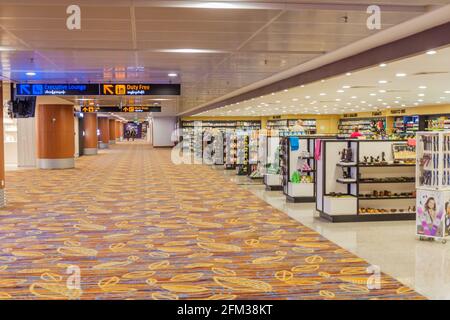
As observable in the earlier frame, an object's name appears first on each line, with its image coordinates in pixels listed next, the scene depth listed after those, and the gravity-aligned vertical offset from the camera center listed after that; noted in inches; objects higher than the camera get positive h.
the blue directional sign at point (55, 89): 514.9 +45.2
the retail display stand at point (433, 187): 306.2 -31.7
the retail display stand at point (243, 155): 721.0 -28.3
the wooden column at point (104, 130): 1771.4 +16.7
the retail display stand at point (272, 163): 562.9 -32.2
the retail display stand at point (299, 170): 471.8 -32.3
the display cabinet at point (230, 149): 778.8 -23.1
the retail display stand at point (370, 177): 386.6 -32.1
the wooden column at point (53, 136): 853.2 -1.7
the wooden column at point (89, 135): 1302.9 -0.4
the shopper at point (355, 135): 487.6 -0.8
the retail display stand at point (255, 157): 652.8 -29.0
